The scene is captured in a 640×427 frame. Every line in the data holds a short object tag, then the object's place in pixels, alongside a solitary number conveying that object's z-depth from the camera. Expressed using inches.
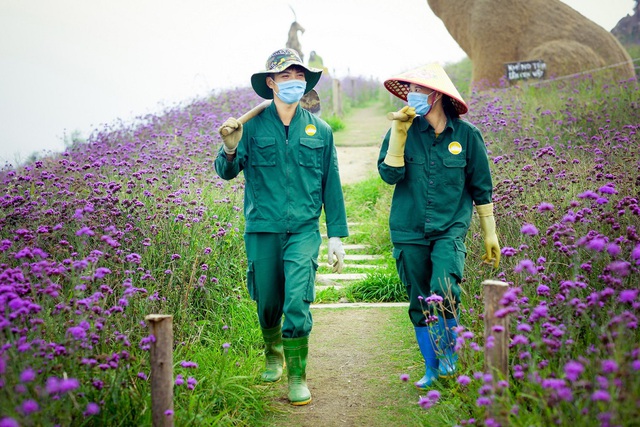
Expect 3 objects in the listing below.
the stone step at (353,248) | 331.6
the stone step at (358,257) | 311.9
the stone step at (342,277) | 281.6
